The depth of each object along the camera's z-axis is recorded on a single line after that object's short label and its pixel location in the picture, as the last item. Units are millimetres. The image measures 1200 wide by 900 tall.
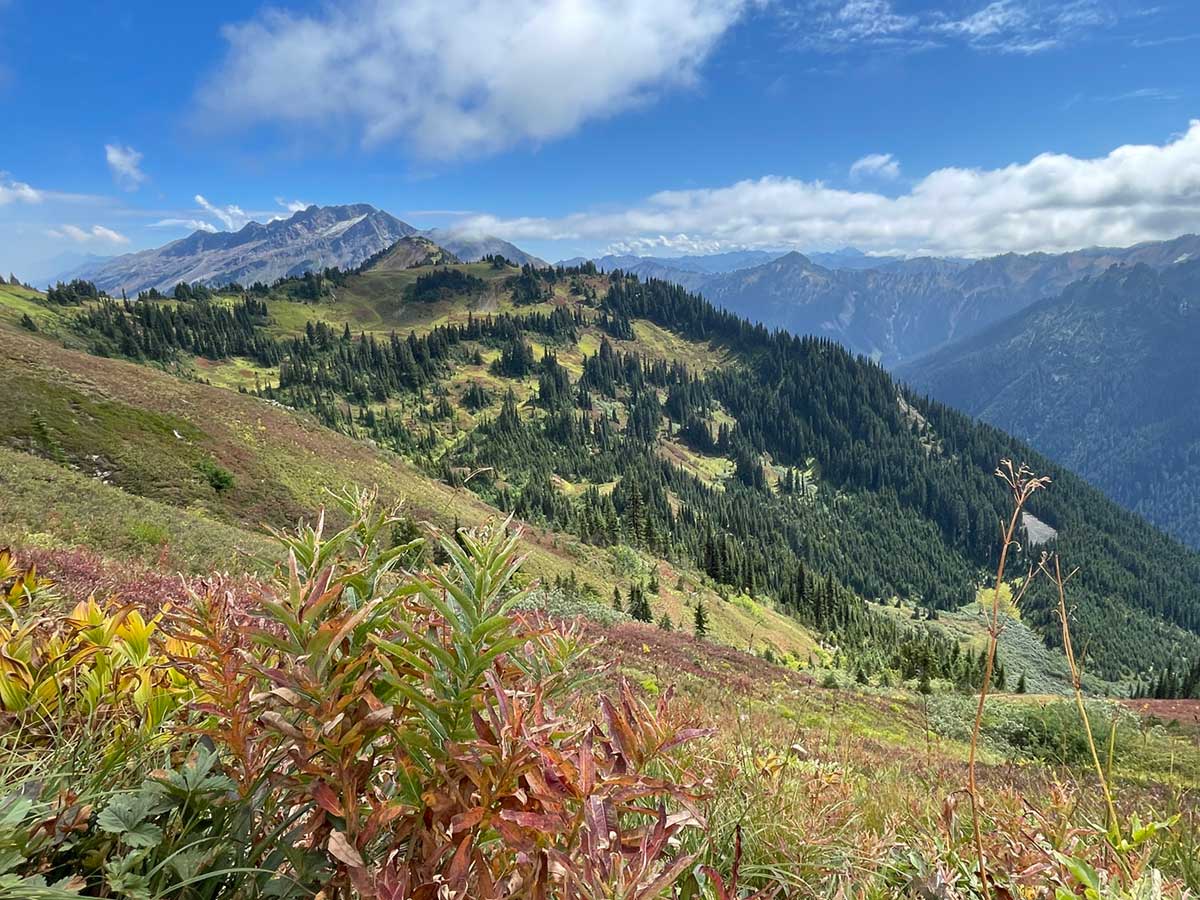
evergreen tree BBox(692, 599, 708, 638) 37678
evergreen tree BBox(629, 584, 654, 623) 38531
